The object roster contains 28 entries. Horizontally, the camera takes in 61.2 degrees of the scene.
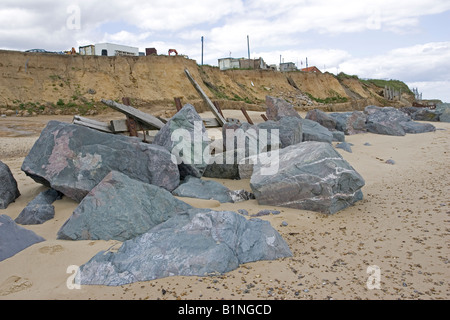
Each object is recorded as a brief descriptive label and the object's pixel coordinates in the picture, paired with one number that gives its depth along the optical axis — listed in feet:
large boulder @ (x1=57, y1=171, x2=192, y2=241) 12.38
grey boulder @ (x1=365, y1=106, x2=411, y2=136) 41.71
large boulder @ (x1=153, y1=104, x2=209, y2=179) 19.24
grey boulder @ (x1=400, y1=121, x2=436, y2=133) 43.62
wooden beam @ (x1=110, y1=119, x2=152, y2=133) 24.39
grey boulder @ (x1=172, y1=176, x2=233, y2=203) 17.11
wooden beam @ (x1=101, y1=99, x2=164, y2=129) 23.63
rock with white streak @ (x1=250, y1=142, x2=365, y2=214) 15.24
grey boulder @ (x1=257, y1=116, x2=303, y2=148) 26.99
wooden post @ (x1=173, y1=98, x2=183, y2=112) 26.67
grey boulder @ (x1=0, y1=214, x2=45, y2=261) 11.32
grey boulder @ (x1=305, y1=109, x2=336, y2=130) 41.83
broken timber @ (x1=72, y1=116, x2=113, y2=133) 22.66
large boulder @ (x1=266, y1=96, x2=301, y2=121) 38.32
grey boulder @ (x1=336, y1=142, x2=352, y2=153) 30.11
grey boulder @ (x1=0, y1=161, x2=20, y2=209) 16.31
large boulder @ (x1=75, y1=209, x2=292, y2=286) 9.91
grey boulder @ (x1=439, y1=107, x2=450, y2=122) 59.00
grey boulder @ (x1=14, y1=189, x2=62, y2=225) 14.26
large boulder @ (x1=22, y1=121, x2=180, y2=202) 15.61
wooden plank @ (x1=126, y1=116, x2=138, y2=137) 24.72
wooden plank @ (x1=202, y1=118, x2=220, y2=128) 29.92
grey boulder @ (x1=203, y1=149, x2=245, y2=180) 21.17
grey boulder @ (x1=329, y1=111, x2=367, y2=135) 42.16
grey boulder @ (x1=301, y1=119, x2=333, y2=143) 30.63
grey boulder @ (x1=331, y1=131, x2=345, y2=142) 34.73
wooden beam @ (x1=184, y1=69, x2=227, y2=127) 30.45
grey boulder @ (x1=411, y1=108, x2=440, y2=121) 61.57
